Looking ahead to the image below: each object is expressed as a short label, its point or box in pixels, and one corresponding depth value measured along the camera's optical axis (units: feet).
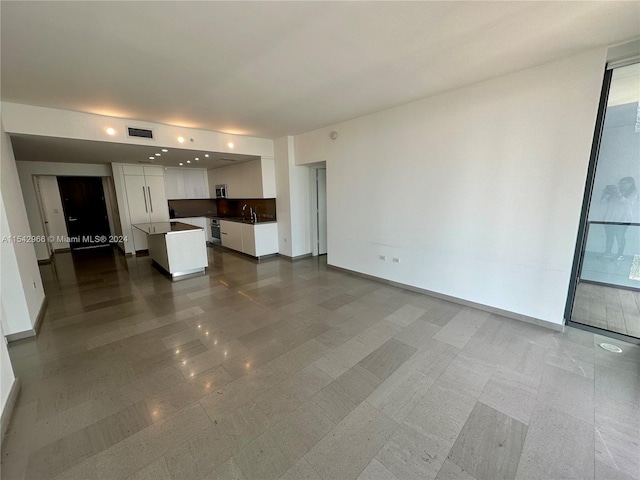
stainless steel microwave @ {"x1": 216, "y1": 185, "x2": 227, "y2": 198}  24.64
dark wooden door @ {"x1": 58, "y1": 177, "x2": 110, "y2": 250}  24.02
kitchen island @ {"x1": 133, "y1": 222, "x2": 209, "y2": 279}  15.35
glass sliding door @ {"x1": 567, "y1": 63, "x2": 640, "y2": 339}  8.04
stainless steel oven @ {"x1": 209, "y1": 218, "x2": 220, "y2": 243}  24.67
